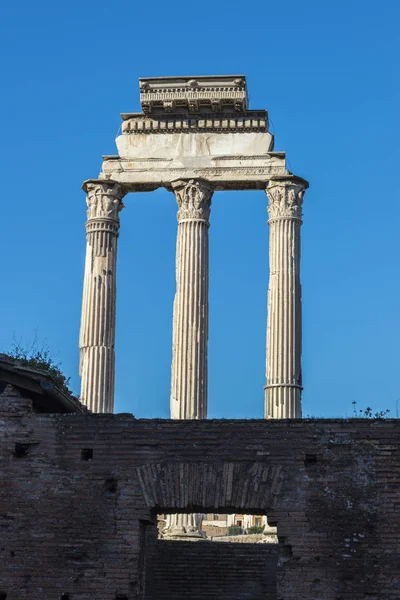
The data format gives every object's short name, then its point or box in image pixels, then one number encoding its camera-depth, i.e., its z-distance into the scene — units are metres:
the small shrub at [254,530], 42.35
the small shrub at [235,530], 46.44
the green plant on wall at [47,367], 16.70
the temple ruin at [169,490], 14.57
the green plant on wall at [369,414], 15.18
